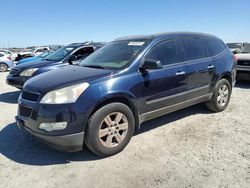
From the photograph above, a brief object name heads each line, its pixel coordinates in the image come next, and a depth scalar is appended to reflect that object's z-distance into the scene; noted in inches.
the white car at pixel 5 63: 491.3
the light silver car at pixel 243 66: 261.2
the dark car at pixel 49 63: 210.3
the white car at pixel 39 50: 772.1
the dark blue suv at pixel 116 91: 99.9
